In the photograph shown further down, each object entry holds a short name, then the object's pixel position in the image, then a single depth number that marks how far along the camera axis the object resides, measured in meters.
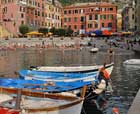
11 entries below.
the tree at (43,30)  69.94
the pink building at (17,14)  68.78
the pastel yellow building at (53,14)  82.19
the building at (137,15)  70.95
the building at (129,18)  90.64
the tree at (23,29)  64.52
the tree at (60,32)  72.41
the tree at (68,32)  74.80
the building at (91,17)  85.22
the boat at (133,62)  32.70
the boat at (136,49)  50.22
